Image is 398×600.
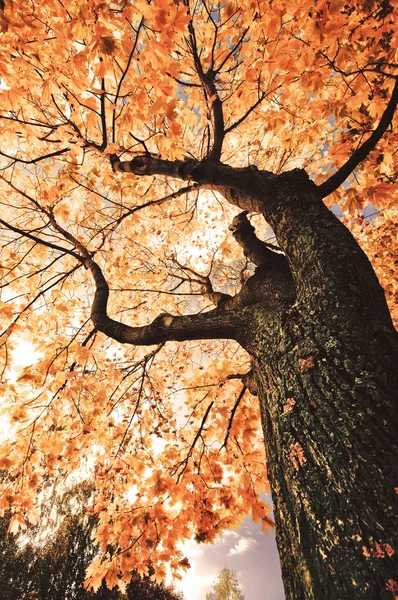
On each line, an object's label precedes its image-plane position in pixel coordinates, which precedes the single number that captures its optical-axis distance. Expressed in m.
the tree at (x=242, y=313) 1.23
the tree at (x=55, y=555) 17.98
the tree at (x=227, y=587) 44.47
